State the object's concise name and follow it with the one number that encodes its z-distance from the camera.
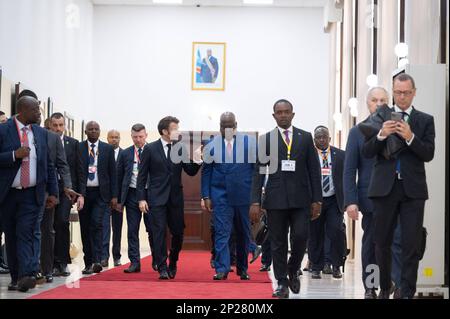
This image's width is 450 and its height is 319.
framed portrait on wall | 17.25
